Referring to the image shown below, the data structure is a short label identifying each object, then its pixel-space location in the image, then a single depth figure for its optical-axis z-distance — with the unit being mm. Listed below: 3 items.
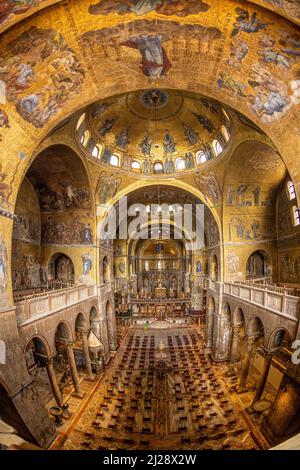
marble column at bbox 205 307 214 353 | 21781
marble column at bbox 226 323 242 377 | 16811
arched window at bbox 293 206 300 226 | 17469
